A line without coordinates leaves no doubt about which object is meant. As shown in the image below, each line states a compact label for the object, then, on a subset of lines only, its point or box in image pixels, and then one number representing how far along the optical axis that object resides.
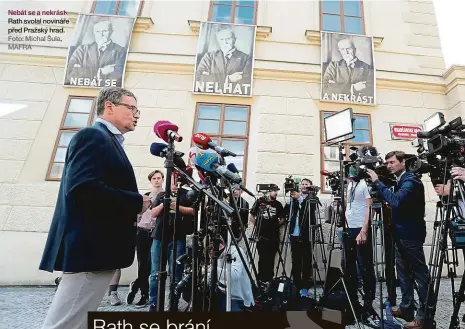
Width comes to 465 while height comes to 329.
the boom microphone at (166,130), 1.89
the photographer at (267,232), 4.12
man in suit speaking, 1.21
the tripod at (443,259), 2.12
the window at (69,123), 5.24
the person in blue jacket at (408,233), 2.61
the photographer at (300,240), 4.01
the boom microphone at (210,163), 1.79
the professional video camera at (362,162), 2.63
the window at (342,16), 6.50
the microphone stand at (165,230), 1.53
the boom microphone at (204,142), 2.01
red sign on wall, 5.48
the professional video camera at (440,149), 2.27
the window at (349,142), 5.39
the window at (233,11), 6.48
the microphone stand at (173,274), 1.95
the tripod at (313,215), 3.67
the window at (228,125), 5.46
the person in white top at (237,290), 2.61
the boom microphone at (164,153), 1.84
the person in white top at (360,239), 2.80
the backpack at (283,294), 2.66
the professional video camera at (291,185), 3.97
